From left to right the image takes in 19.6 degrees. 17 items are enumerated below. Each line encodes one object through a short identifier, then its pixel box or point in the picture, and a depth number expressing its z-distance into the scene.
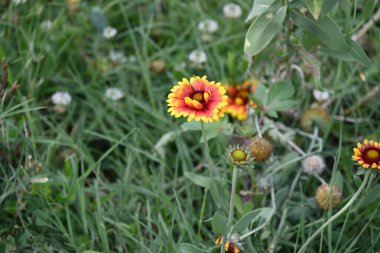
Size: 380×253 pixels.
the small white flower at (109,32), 1.28
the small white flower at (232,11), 1.30
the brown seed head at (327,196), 1.04
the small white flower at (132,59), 1.28
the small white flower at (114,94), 1.22
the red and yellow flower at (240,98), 1.16
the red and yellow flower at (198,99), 0.93
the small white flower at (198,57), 1.24
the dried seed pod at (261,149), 1.03
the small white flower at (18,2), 1.20
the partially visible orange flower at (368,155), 0.95
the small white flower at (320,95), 1.18
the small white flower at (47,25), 1.25
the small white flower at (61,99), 1.20
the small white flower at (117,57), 1.28
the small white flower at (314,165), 1.10
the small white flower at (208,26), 1.28
